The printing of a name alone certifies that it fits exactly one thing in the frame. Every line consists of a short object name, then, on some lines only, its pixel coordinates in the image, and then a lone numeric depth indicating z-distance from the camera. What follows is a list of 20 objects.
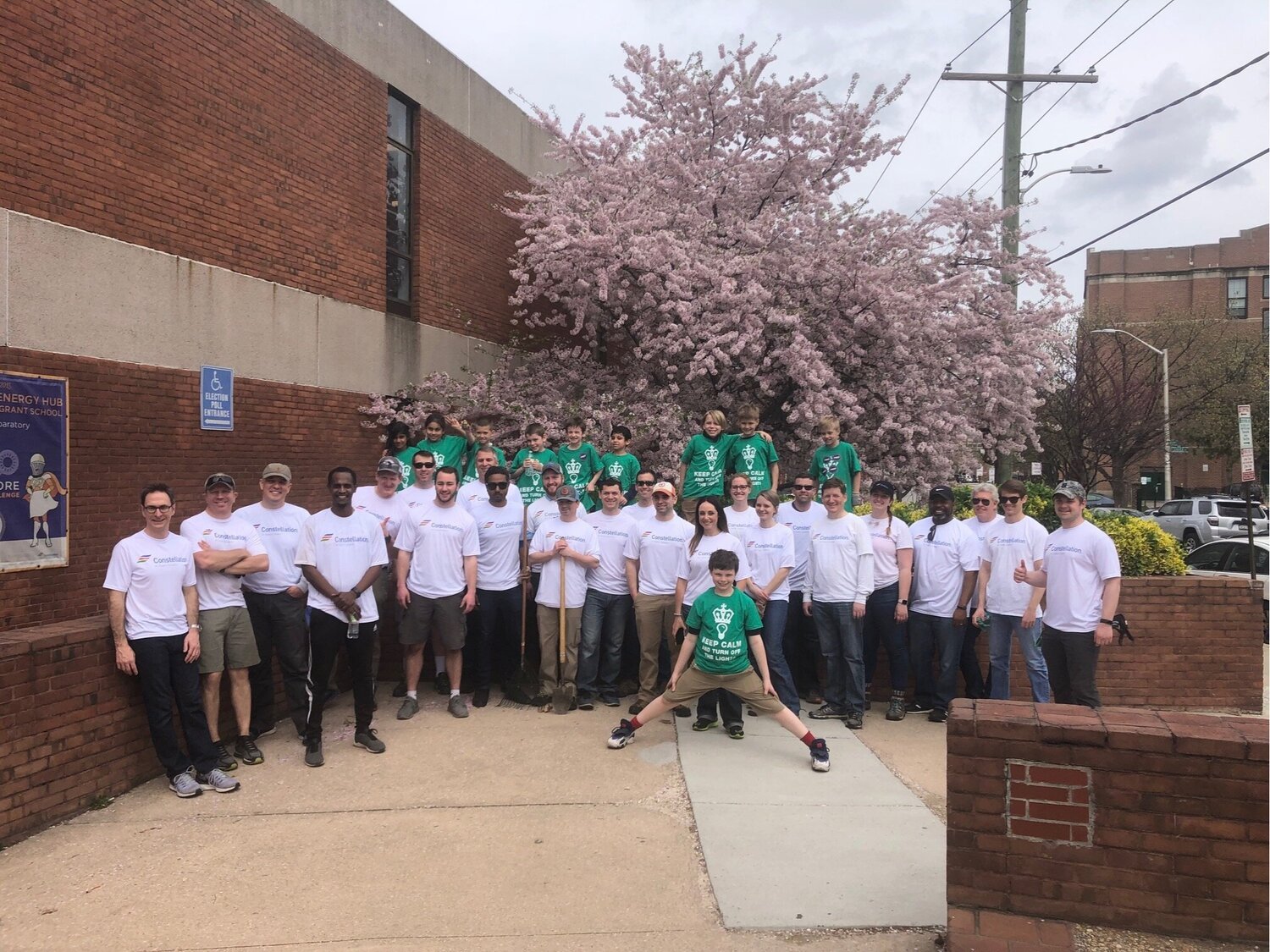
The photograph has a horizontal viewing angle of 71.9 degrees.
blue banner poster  7.15
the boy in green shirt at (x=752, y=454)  8.12
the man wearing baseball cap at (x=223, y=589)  5.64
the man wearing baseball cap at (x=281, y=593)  6.09
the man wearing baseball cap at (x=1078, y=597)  5.81
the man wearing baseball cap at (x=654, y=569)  7.05
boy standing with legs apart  5.74
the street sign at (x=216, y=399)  9.06
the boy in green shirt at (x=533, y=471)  8.30
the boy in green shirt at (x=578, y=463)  8.62
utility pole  13.84
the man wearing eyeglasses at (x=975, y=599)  6.99
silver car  24.19
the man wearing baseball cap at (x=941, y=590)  7.06
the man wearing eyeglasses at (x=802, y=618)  7.40
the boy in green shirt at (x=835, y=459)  8.17
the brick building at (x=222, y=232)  7.49
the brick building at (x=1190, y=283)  47.75
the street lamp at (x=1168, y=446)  27.08
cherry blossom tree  12.26
